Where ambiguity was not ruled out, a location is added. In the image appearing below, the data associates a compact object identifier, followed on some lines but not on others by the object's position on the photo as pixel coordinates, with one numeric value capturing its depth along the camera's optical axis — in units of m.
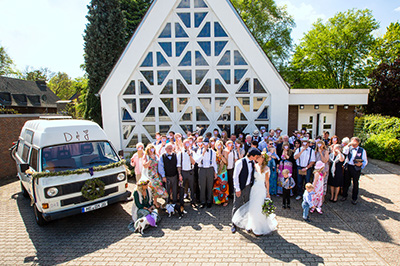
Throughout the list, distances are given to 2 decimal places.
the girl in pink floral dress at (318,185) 5.89
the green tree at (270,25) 25.25
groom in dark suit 5.07
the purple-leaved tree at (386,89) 19.34
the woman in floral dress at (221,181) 6.64
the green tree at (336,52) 23.55
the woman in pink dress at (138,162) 6.96
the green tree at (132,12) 23.05
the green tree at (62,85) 53.31
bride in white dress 4.95
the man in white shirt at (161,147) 7.56
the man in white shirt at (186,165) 6.46
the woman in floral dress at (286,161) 6.74
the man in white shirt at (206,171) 6.41
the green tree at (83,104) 21.15
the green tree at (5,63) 37.86
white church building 10.87
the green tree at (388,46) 22.83
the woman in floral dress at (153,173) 6.33
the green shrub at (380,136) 11.41
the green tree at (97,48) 18.95
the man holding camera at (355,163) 6.54
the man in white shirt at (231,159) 6.84
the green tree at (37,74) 51.17
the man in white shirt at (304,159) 6.64
